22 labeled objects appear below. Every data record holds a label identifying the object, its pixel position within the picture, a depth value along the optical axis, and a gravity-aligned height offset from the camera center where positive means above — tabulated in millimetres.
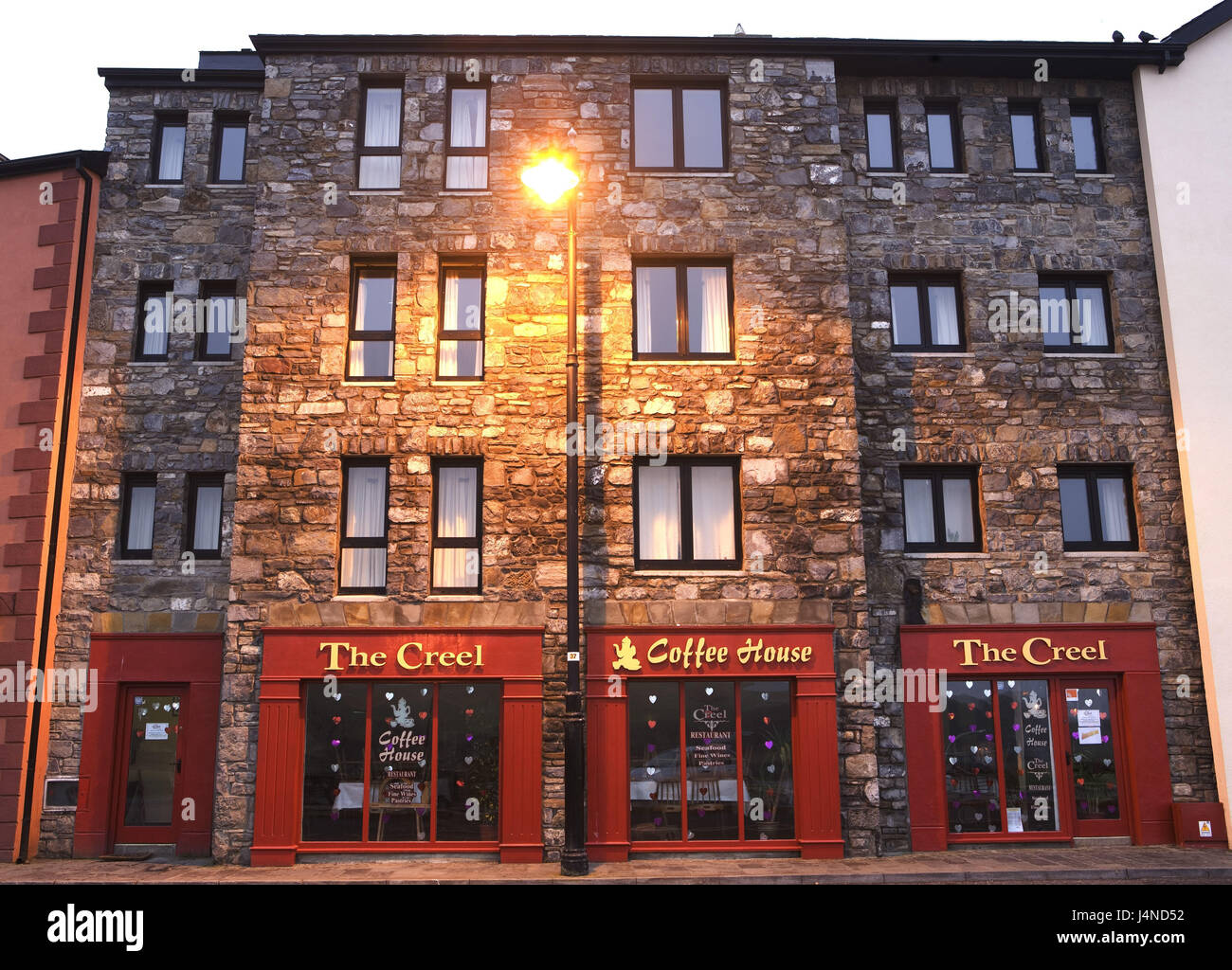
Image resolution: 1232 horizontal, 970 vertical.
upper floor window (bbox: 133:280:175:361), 15578 +6047
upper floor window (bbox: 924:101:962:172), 16125 +9134
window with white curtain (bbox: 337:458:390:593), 14234 +2813
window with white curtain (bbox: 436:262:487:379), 14750 +5812
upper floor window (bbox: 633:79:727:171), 15352 +8923
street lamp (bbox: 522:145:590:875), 12508 +693
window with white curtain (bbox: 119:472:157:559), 15102 +3133
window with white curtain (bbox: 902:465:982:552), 15141 +3159
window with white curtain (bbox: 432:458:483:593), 14211 +2826
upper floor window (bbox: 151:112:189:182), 15977 +9007
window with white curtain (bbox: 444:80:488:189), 15180 +8692
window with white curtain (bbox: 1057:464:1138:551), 15227 +3168
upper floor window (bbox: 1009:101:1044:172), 16156 +9172
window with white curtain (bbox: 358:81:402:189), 15188 +8718
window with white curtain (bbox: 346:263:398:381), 14789 +5823
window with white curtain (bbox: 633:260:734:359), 14875 +6009
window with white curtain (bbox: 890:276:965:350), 15672 +6201
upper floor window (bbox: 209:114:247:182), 16016 +8977
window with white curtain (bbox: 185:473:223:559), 15078 +3133
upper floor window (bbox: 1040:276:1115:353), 15703 +6190
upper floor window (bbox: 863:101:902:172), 16078 +9161
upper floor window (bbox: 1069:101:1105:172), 16203 +9166
